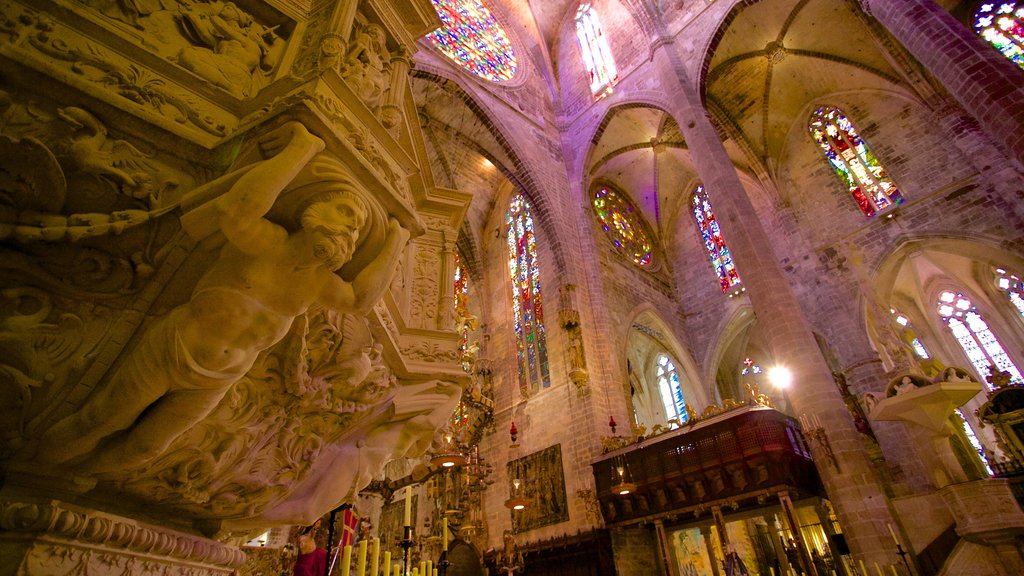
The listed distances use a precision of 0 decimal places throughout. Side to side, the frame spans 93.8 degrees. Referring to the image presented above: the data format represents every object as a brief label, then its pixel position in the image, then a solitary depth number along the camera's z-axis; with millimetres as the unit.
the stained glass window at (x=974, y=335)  12414
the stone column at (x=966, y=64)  6734
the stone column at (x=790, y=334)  6719
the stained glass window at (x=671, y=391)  16438
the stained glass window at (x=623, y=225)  17141
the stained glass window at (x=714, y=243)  16469
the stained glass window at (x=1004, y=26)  11359
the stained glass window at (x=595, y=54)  16391
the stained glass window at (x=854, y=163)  13578
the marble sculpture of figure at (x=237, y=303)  1438
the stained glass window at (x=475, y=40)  15258
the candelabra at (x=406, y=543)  2928
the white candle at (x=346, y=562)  2307
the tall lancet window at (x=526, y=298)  13156
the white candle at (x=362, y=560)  2275
